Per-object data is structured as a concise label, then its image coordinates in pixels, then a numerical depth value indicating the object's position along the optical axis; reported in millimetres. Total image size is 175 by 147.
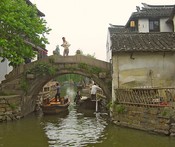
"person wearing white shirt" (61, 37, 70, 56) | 19047
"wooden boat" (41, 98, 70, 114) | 18953
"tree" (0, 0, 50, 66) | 13492
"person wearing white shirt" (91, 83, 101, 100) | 21041
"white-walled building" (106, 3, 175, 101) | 14977
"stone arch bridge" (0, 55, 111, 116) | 17203
